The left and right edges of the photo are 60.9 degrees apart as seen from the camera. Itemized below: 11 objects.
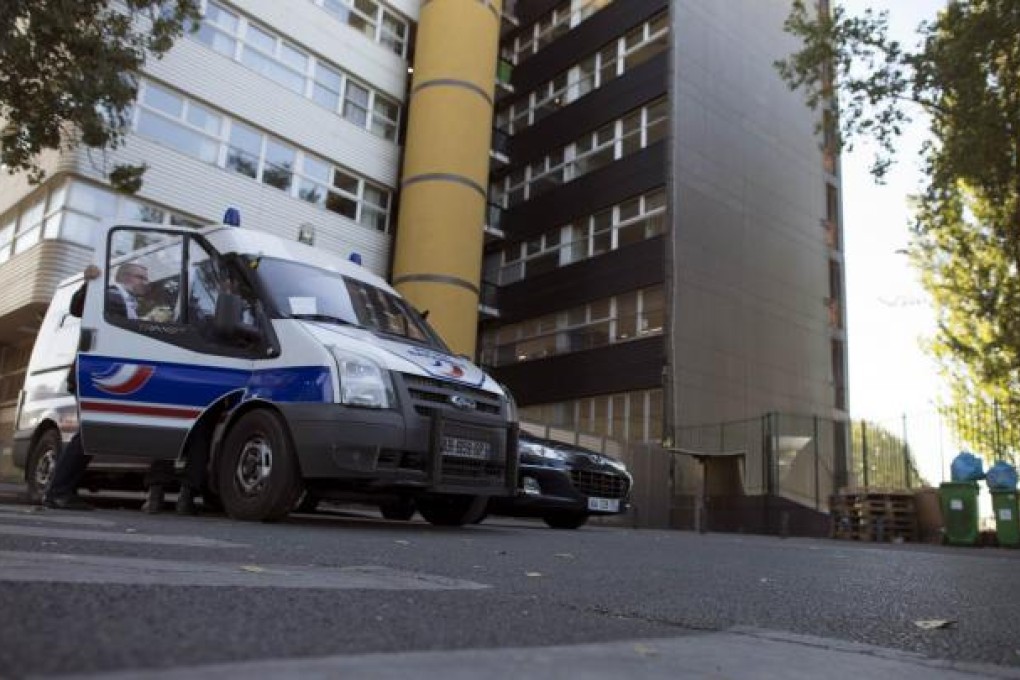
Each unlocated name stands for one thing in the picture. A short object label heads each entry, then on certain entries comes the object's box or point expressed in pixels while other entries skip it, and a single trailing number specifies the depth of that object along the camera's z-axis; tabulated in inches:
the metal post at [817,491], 792.1
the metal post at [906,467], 678.5
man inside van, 307.4
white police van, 268.2
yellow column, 994.1
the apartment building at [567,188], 858.1
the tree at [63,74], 453.4
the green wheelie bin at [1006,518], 581.0
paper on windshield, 290.4
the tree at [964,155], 752.3
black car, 418.9
